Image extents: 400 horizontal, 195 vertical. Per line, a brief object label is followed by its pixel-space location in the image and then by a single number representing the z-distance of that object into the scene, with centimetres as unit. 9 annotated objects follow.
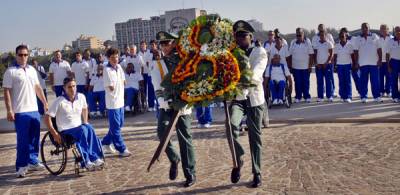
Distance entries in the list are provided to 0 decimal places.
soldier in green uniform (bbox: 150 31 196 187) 645
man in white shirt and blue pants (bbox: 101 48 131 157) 861
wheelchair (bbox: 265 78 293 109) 1338
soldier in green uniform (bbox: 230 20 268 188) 627
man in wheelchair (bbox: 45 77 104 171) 761
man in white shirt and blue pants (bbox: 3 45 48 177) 774
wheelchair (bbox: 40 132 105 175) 751
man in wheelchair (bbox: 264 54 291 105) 1334
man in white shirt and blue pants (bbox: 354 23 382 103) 1335
